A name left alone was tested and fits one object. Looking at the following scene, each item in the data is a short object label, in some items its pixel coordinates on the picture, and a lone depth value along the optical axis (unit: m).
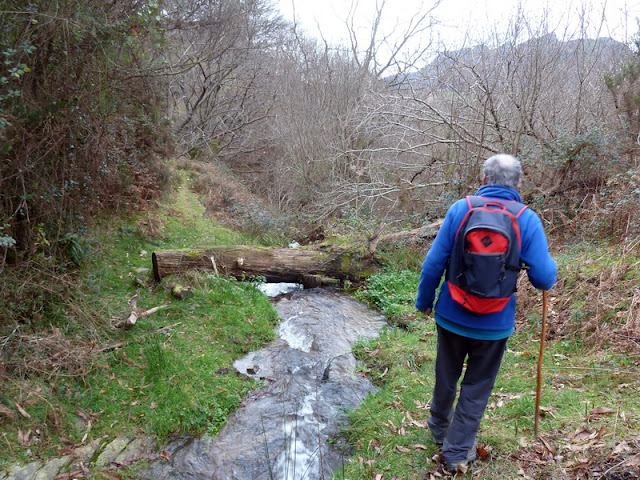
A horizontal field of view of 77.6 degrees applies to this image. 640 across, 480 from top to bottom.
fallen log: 7.22
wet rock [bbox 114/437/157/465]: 3.67
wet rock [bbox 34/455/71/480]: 3.22
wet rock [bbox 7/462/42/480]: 3.12
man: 2.69
